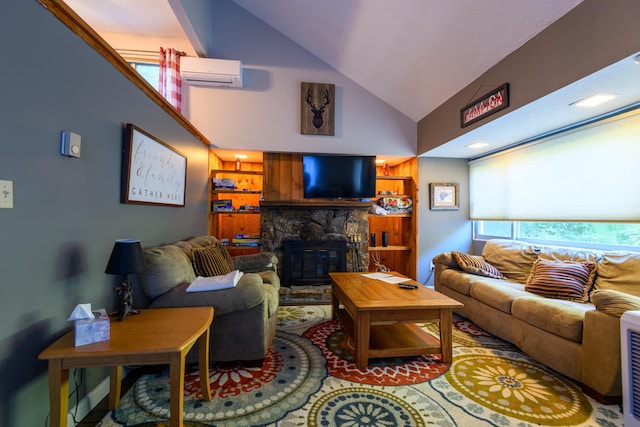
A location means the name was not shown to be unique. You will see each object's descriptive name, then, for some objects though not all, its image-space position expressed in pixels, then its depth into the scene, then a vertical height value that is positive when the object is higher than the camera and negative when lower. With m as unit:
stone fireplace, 3.94 -0.10
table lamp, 1.42 -0.24
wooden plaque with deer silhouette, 3.96 +1.69
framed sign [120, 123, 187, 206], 1.85 +0.40
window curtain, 3.63 +1.97
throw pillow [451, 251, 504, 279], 3.02 -0.50
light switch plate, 1.04 +0.09
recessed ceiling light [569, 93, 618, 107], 2.14 +1.04
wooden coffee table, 1.94 -0.71
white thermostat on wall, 1.33 +0.38
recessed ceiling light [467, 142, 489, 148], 3.52 +1.06
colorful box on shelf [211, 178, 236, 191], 3.97 +0.56
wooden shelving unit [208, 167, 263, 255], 4.23 +0.09
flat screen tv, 3.97 +0.68
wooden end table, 1.11 -0.57
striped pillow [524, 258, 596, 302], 2.30 -0.51
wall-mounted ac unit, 3.59 +2.04
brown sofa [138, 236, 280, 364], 1.77 -0.55
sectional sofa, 1.61 -0.63
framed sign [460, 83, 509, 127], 2.50 +1.21
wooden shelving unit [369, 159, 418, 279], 4.31 -0.13
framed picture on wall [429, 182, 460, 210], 4.29 +0.44
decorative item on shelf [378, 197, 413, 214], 4.29 +0.29
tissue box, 1.16 -0.50
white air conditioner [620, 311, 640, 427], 1.37 -0.75
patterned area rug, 1.48 -1.10
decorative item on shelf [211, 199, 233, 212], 3.94 +0.22
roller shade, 2.37 +0.52
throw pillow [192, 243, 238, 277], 2.34 -0.39
